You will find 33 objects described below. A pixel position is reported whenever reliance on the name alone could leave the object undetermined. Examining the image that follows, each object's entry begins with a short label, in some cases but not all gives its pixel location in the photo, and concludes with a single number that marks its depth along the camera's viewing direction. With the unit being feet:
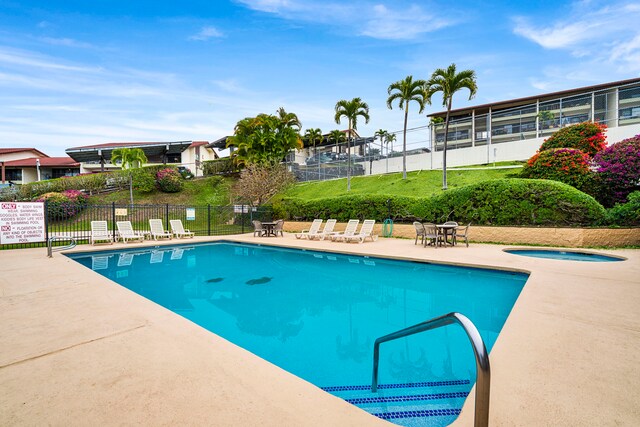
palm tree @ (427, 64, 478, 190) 53.98
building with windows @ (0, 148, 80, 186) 127.85
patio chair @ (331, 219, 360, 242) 47.56
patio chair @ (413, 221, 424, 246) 40.84
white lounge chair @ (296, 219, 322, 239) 52.95
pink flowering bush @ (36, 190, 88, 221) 64.95
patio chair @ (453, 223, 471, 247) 39.06
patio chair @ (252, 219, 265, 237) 57.57
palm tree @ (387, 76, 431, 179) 66.32
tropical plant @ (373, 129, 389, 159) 167.73
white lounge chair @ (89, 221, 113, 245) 44.36
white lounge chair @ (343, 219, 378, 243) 45.29
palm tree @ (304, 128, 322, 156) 137.39
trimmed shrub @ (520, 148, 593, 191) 42.52
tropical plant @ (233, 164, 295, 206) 76.38
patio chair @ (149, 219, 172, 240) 50.83
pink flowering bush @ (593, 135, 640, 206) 37.70
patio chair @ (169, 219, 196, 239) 52.60
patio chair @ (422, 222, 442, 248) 39.16
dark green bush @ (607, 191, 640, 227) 34.52
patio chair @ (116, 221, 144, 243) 47.47
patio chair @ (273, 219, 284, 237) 58.29
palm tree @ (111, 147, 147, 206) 85.71
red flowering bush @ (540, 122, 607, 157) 48.44
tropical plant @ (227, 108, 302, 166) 89.04
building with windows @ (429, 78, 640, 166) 59.88
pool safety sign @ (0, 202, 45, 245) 37.60
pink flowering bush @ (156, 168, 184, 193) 95.45
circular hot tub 32.52
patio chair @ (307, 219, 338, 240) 50.51
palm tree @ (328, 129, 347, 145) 136.87
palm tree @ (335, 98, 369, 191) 71.77
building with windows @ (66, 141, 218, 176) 111.55
